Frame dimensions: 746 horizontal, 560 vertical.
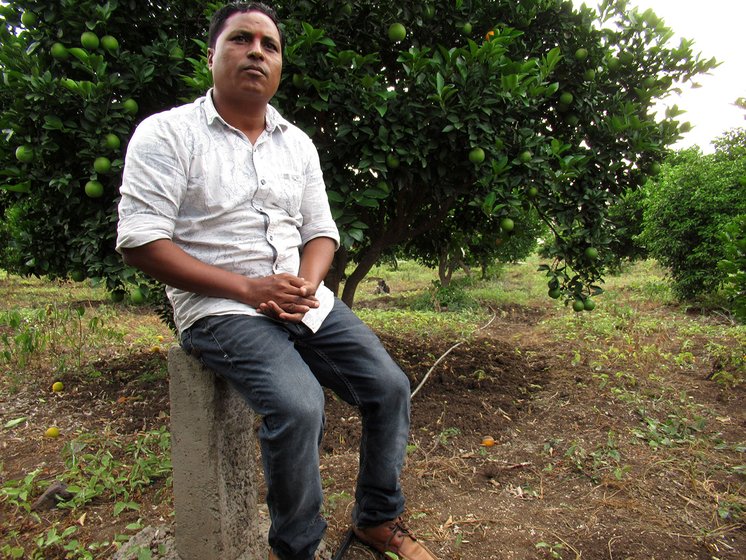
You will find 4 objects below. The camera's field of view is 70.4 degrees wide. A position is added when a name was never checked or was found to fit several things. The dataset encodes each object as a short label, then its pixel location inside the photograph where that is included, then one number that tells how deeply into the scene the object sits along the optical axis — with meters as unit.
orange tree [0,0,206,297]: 2.79
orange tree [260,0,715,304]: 2.96
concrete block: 1.87
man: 1.70
